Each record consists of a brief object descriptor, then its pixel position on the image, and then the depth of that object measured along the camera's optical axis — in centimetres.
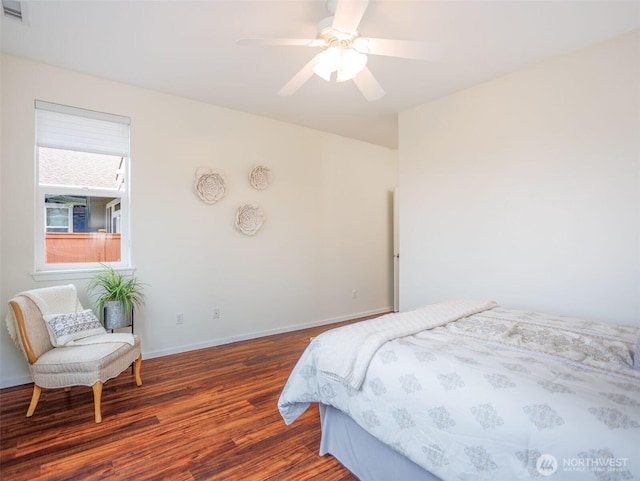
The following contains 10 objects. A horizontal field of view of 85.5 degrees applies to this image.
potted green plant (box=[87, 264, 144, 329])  289
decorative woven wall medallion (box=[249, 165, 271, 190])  395
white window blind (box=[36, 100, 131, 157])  290
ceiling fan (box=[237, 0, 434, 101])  187
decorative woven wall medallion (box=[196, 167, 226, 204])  359
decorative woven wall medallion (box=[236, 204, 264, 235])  387
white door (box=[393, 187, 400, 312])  525
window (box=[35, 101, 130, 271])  293
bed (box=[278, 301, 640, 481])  99
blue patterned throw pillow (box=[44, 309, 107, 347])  236
